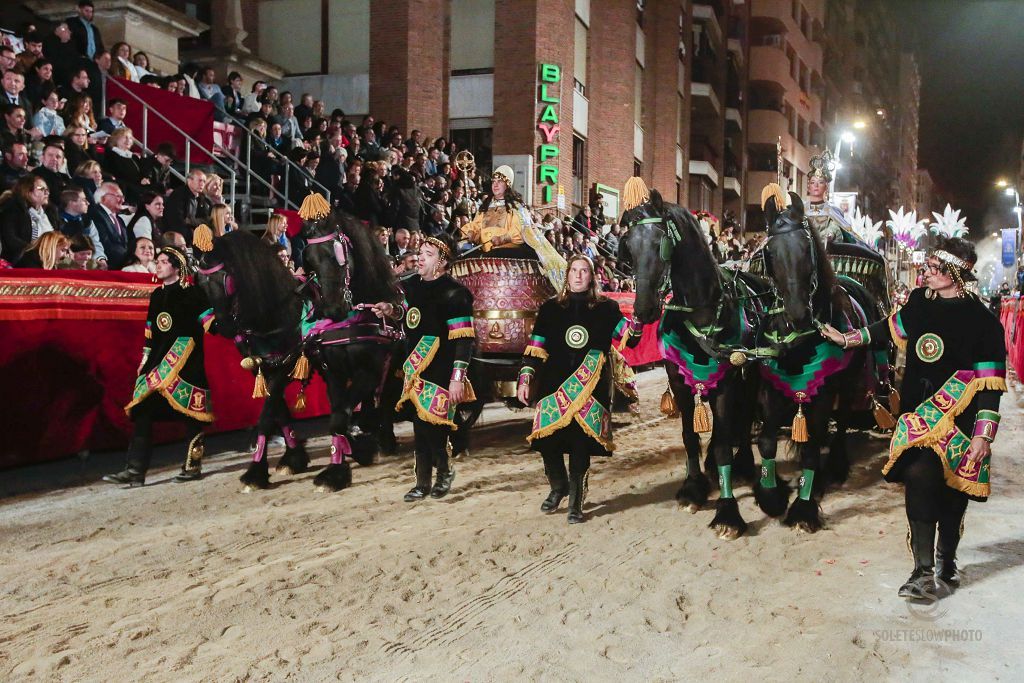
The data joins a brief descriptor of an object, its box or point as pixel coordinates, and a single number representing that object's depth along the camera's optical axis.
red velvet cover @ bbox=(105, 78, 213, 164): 13.09
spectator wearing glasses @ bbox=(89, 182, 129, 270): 9.79
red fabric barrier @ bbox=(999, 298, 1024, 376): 17.69
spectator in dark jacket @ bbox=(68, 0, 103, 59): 12.45
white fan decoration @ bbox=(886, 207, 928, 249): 10.67
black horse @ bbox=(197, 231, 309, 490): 7.84
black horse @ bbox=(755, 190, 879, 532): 6.54
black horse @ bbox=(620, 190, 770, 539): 6.45
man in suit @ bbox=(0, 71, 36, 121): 10.17
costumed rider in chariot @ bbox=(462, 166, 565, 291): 9.72
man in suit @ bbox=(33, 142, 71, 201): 9.70
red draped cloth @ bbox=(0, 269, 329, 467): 7.80
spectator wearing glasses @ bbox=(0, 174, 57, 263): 8.72
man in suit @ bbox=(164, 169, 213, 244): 11.06
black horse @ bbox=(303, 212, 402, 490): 7.61
